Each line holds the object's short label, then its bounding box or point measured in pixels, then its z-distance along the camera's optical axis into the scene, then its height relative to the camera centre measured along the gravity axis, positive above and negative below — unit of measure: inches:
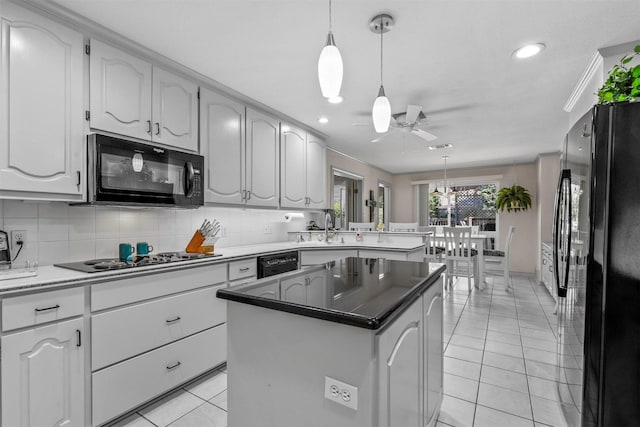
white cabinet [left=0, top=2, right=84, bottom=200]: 62.7 +22.0
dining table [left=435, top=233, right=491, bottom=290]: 187.3 -29.4
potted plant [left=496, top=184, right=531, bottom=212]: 244.1 +10.5
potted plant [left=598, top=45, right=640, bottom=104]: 58.1 +24.9
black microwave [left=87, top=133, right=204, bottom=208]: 75.1 +9.4
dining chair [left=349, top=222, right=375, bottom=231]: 203.3 -11.1
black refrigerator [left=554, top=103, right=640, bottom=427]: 51.3 -10.5
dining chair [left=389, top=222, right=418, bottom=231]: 208.8 -11.8
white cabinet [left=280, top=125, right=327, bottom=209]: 141.8 +19.8
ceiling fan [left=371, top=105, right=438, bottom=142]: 119.1 +38.0
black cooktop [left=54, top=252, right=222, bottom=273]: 69.7 -14.0
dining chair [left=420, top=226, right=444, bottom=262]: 191.0 -25.9
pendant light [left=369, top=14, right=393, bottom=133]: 70.6 +24.6
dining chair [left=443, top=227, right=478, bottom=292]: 178.1 -22.9
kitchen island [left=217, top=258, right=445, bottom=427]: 36.3 -19.4
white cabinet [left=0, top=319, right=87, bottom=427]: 54.4 -32.3
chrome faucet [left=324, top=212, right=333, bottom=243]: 156.6 -8.7
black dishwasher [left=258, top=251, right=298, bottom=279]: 108.5 -20.8
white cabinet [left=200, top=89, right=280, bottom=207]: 106.0 +22.0
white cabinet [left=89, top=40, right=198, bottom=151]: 77.3 +30.7
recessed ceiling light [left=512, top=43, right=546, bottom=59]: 83.6 +45.3
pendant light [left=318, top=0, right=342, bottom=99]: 52.1 +24.6
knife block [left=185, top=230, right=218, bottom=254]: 100.1 -12.2
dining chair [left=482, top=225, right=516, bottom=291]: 189.0 -30.7
